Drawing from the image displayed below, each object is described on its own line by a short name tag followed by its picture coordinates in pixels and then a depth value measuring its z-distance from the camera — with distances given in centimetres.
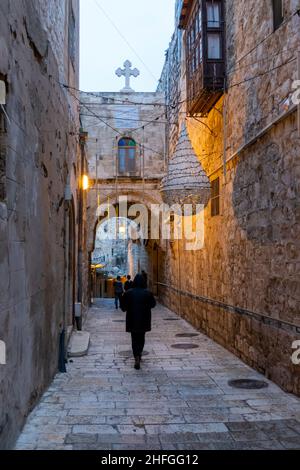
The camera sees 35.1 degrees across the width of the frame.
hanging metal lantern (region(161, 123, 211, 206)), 898
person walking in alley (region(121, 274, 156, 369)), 767
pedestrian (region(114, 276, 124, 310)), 1814
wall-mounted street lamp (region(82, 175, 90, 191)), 1252
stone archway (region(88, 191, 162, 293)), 1955
